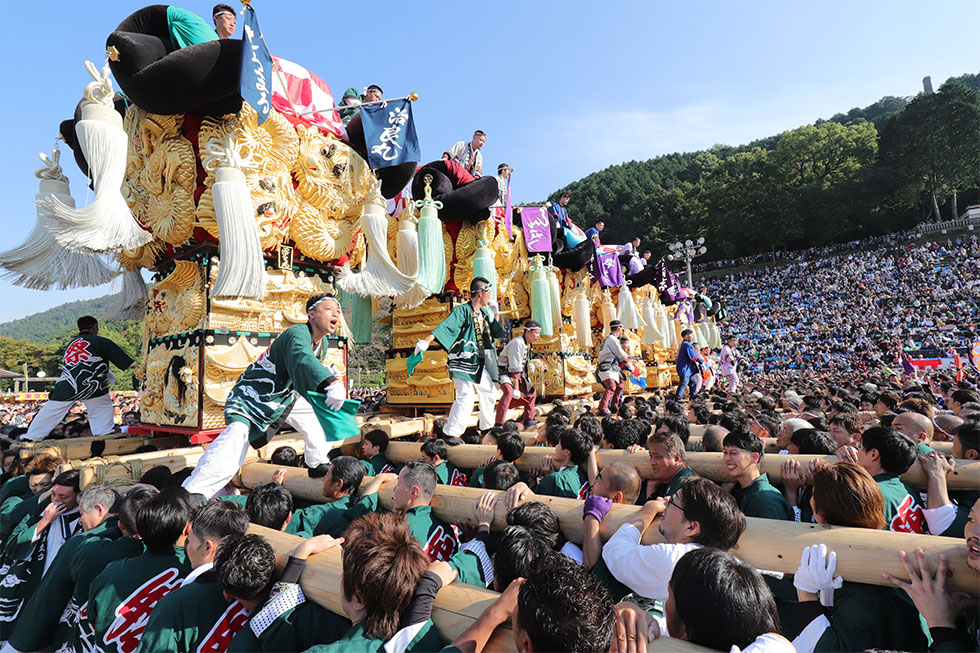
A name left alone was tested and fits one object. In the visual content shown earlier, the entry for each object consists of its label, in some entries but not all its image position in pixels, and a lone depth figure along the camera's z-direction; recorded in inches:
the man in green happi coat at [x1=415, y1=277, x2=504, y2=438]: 209.0
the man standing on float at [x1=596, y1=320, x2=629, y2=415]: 316.8
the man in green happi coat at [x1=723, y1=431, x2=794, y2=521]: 103.3
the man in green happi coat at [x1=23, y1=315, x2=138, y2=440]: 209.8
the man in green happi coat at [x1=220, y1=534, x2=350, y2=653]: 74.8
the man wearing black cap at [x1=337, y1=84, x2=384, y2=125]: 261.4
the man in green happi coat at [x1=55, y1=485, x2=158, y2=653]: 98.0
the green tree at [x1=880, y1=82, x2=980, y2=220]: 1482.5
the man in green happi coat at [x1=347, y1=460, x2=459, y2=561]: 113.7
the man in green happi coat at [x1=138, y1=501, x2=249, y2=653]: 74.7
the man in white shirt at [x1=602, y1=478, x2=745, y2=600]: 77.1
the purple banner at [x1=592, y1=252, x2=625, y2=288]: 494.6
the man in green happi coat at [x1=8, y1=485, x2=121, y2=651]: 103.9
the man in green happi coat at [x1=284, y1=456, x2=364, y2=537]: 123.1
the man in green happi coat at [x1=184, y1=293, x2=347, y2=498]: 133.3
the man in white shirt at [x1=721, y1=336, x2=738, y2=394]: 590.9
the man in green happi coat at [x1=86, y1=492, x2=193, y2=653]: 84.7
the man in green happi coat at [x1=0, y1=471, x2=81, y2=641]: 126.7
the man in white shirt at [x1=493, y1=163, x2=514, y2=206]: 359.4
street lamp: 978.7
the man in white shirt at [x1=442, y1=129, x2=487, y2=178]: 346.9
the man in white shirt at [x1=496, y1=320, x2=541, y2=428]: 241.8
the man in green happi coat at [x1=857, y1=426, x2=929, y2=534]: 100.3
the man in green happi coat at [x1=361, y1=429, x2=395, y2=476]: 198.7
